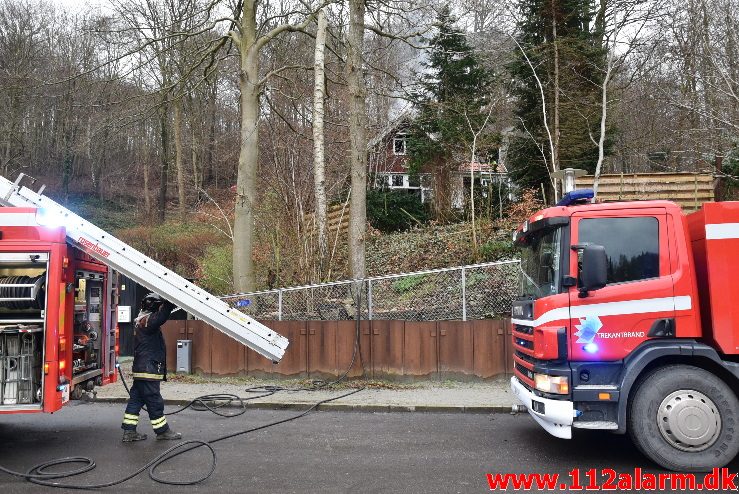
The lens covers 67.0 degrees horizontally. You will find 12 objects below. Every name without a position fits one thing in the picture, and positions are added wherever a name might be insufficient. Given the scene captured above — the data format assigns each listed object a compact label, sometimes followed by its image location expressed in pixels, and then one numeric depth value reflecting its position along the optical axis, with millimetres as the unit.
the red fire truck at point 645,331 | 5574
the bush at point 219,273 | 15844
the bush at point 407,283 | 11617
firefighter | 6898
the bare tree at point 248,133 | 13523
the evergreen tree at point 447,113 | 21438
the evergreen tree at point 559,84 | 19484
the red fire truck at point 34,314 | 6227
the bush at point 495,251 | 15156
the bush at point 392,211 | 22984
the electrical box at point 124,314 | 12320
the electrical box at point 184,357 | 11094
